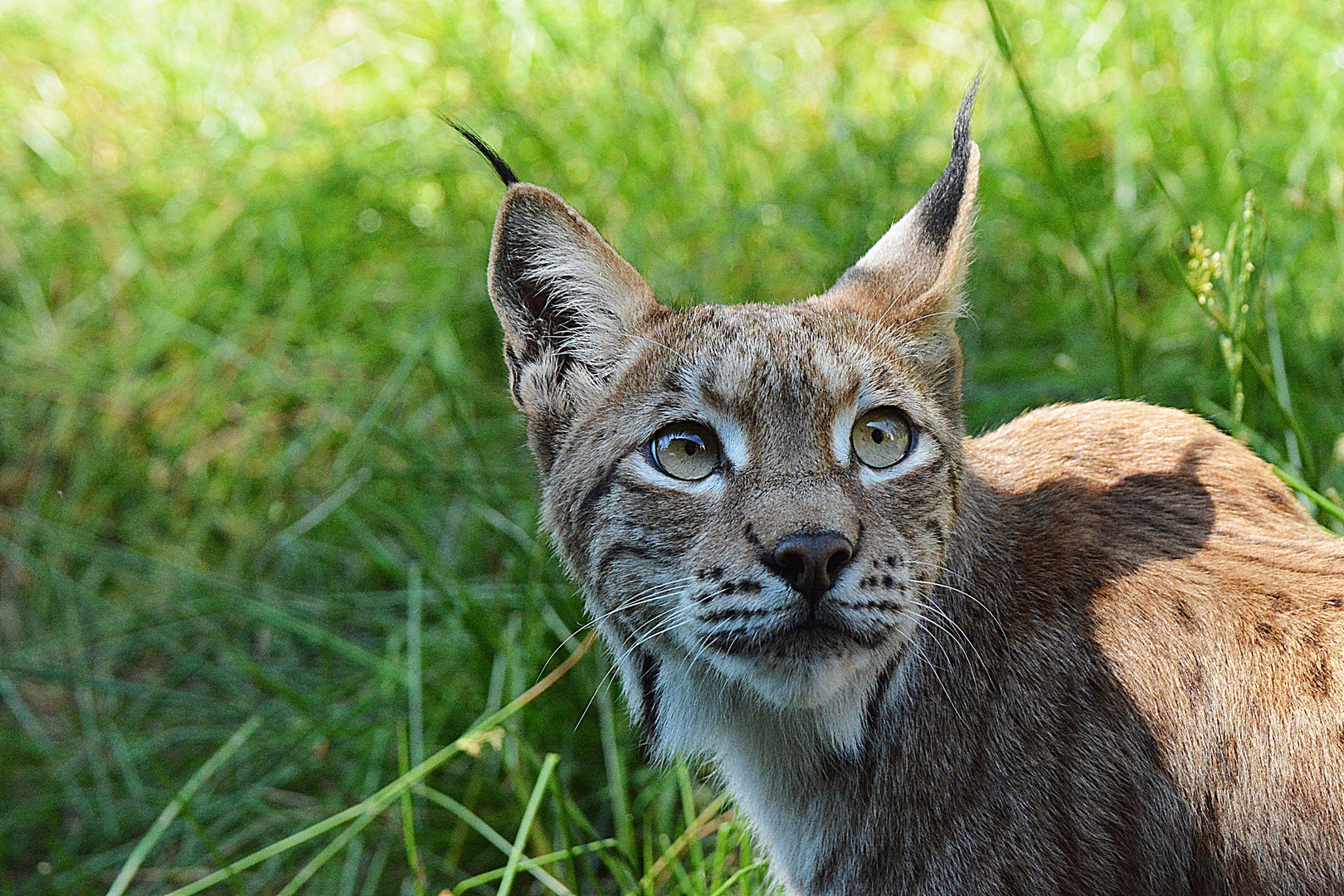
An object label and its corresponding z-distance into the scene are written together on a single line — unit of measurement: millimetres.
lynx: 5824
